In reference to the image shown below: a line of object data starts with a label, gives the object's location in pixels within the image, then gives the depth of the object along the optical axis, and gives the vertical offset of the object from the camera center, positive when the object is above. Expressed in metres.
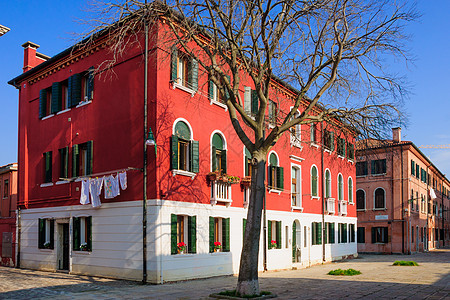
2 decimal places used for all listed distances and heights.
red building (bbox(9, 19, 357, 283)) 16.36 +0.99
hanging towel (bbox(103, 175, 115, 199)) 16.97 +0.24
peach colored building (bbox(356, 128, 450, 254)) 42.46 -1.27
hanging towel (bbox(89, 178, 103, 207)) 17.55 +0.13
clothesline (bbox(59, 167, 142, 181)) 16.19 +0.80
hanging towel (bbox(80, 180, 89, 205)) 18.11 +0.06
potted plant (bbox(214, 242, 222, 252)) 18.49 -2.14
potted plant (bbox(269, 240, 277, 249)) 22.95 -2.57
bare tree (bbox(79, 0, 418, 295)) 12.54 +4.11
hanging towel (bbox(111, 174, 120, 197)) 16.70 +0.25
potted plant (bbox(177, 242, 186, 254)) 16.53 -1.94
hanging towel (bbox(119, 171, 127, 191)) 16.55 +0.48
